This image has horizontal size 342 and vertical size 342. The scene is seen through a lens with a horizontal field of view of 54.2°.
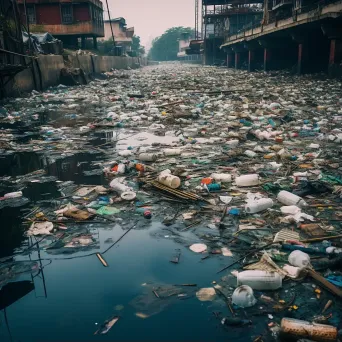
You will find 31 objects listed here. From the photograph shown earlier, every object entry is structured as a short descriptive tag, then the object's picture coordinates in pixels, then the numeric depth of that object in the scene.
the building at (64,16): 27.50
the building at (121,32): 52.75
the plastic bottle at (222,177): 3.21
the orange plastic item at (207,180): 3.15
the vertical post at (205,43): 40.70
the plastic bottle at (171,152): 4.13
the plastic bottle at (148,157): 3.82
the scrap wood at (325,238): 2.12
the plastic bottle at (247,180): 3.09
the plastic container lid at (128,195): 2.79
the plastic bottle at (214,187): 3.00
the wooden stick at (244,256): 1.88
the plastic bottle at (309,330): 1.35
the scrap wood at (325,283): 1.61
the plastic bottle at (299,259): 1.86
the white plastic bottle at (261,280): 1.68
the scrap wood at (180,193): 2.76
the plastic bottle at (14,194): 2.96
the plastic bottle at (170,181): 2.96
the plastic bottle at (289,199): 2.63
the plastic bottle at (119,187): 2.95
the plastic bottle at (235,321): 1.46
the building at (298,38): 12.14
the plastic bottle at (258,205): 2.55
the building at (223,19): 38.47
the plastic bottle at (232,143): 4.49
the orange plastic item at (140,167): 3.45
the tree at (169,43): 92.50
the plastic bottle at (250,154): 3.98
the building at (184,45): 77.14
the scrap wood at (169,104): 7.74
